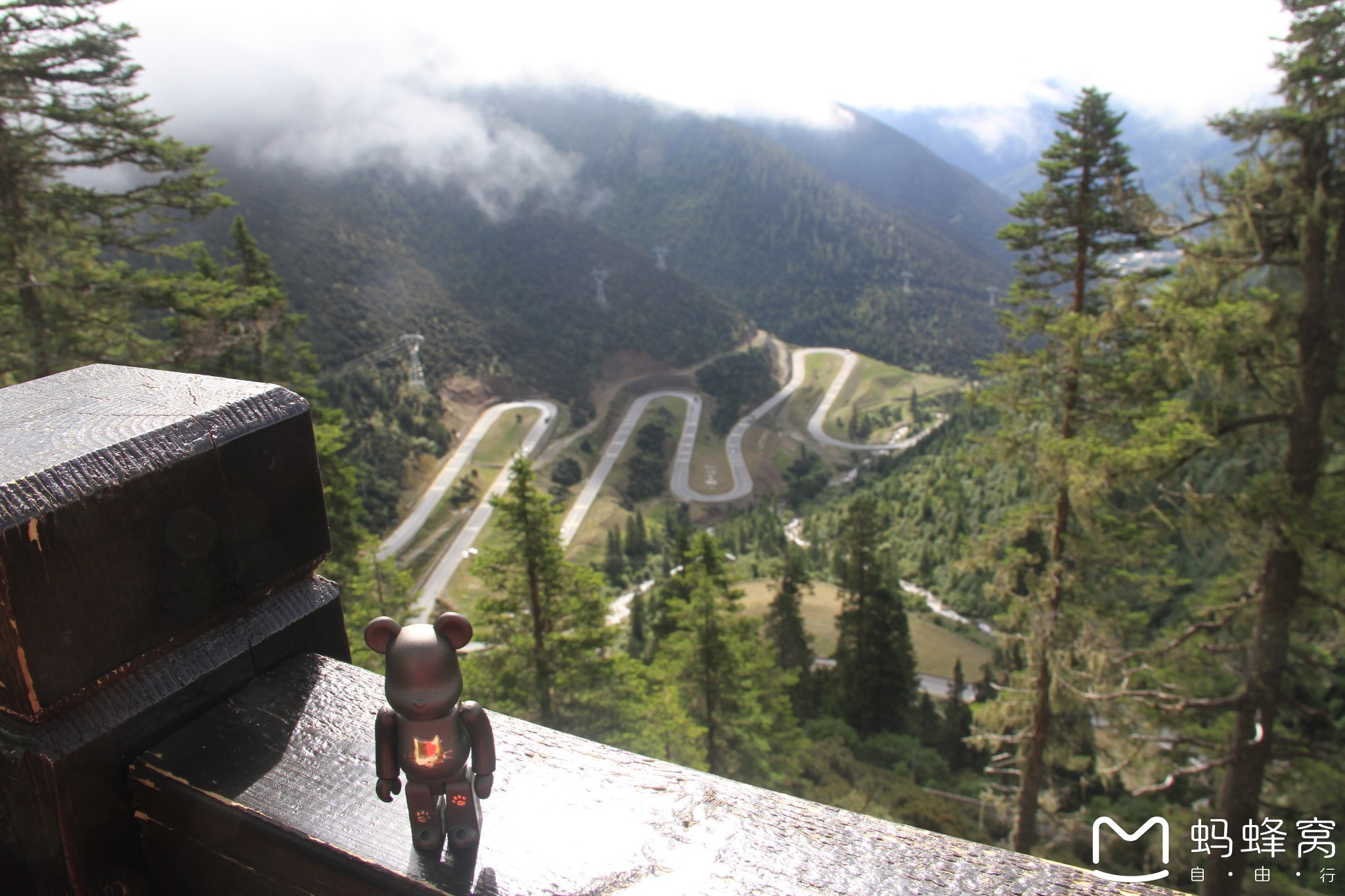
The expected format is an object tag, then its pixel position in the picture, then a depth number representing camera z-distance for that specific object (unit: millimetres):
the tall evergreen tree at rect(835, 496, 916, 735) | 26188
